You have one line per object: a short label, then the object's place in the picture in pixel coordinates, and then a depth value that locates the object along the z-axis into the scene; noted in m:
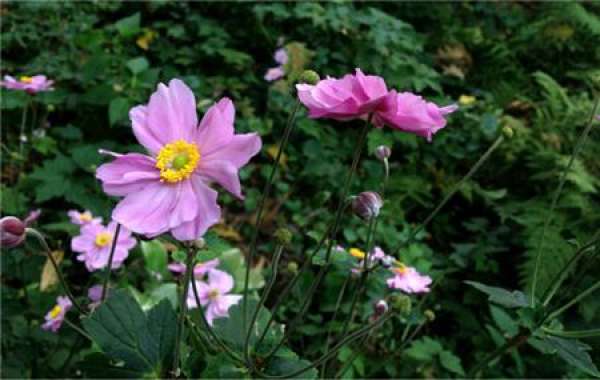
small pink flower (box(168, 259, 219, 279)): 0.52
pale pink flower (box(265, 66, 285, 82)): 1.05
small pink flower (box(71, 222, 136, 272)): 0.56
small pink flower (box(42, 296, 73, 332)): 0.54
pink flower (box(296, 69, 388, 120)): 0.33
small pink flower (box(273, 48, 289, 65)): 1.07
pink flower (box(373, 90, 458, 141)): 0.34
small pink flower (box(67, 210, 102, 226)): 0.63
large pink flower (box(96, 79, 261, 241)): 0.32
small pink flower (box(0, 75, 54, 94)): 0.76
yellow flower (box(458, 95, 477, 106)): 1.06
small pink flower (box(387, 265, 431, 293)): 0.56
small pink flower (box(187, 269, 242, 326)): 0.58
